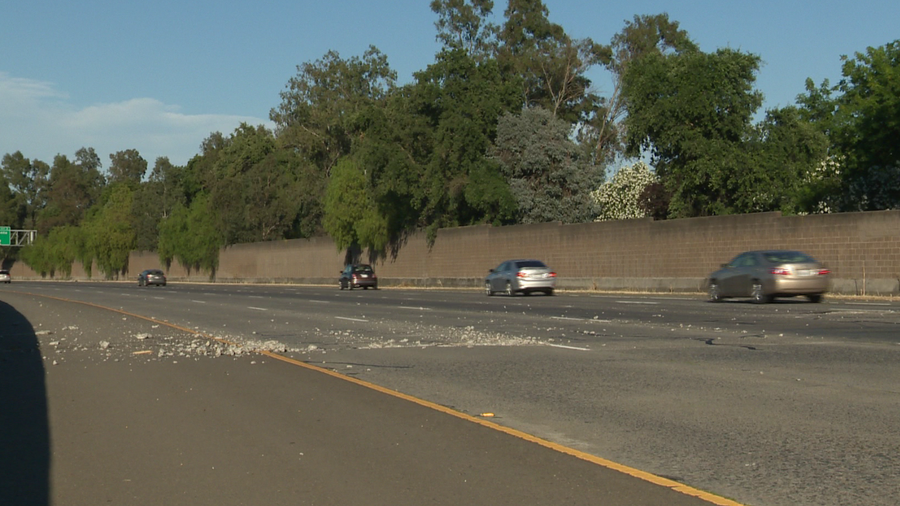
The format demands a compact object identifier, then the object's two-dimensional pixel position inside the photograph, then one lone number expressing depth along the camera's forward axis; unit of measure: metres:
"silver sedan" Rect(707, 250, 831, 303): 27.80
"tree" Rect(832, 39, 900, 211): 47.25
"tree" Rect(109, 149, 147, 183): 176.62
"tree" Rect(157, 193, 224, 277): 98.31
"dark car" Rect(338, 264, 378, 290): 59.16
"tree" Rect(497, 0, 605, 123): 78.88
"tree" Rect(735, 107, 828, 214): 50.97
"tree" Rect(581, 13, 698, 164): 80.12
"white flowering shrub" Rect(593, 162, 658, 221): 74.88
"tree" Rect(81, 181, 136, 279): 123.12
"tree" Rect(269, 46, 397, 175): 94.12
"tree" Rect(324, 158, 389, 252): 69.69
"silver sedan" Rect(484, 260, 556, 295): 39.59
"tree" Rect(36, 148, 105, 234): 165.50
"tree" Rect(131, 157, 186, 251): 121.69
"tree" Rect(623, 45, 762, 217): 51.03
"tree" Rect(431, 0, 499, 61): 81.25
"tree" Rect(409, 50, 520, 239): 60.41
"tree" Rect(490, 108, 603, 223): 60.38
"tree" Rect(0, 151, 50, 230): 181.75
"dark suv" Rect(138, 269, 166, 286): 77.75
